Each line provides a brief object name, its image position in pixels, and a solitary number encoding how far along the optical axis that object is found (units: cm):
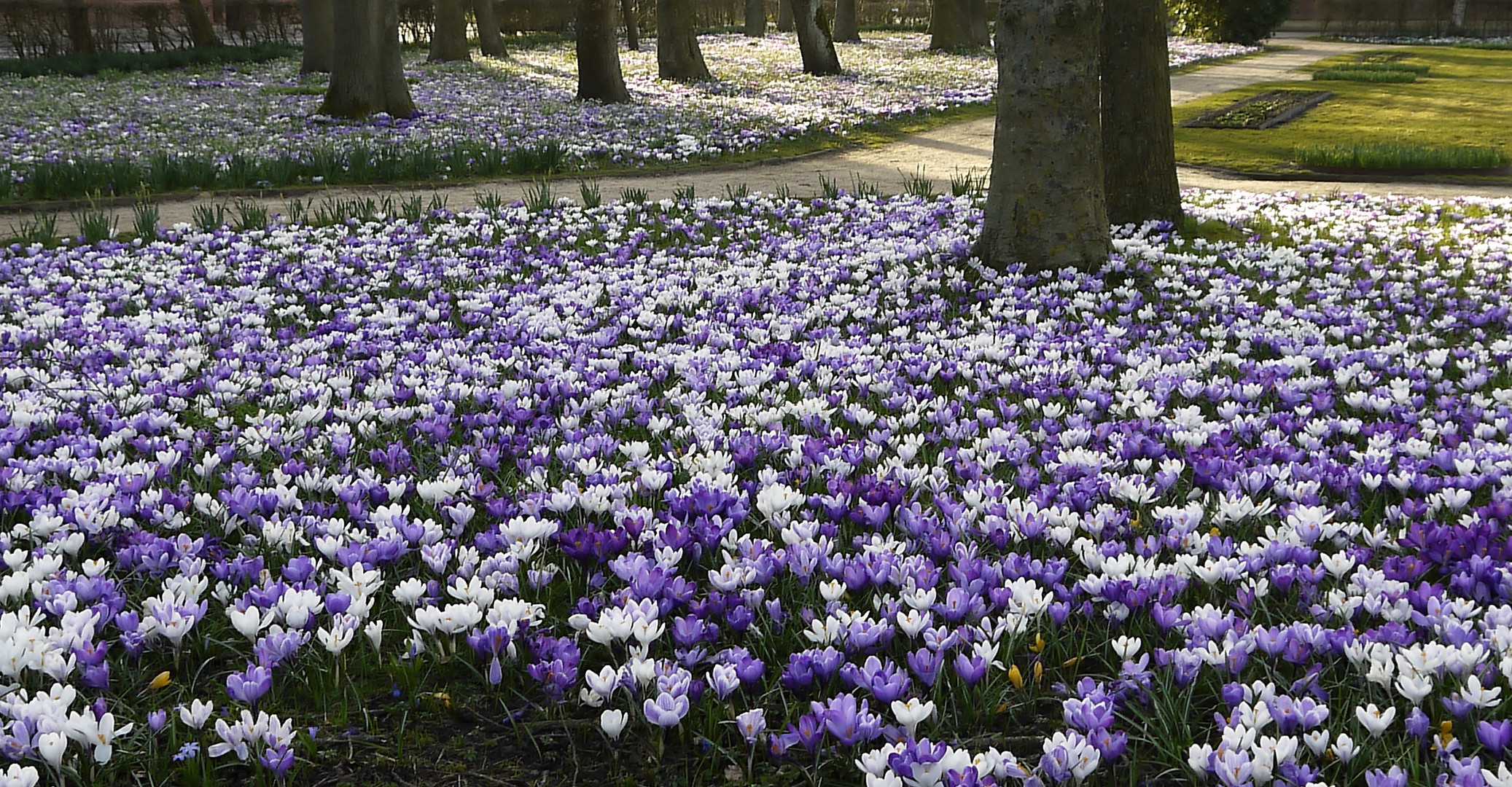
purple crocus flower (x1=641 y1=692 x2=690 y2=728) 210
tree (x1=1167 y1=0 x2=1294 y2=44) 3666
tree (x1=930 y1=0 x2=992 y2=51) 3094
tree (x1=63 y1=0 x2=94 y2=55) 2956
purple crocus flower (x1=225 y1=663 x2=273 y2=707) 212
